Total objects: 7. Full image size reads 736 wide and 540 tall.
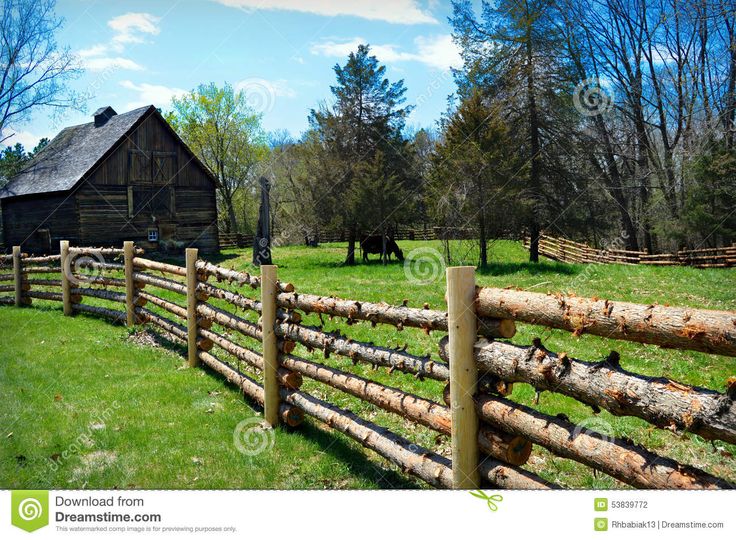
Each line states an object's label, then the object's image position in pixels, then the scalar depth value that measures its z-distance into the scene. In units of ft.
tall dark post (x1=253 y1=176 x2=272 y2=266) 68.95
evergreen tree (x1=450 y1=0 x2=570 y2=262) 63.98
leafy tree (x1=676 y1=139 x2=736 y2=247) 61.12
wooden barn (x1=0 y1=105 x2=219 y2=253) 77.15
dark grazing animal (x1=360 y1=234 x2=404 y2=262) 83.92
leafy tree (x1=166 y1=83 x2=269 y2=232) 129.29
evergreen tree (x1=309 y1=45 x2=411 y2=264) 81.30
